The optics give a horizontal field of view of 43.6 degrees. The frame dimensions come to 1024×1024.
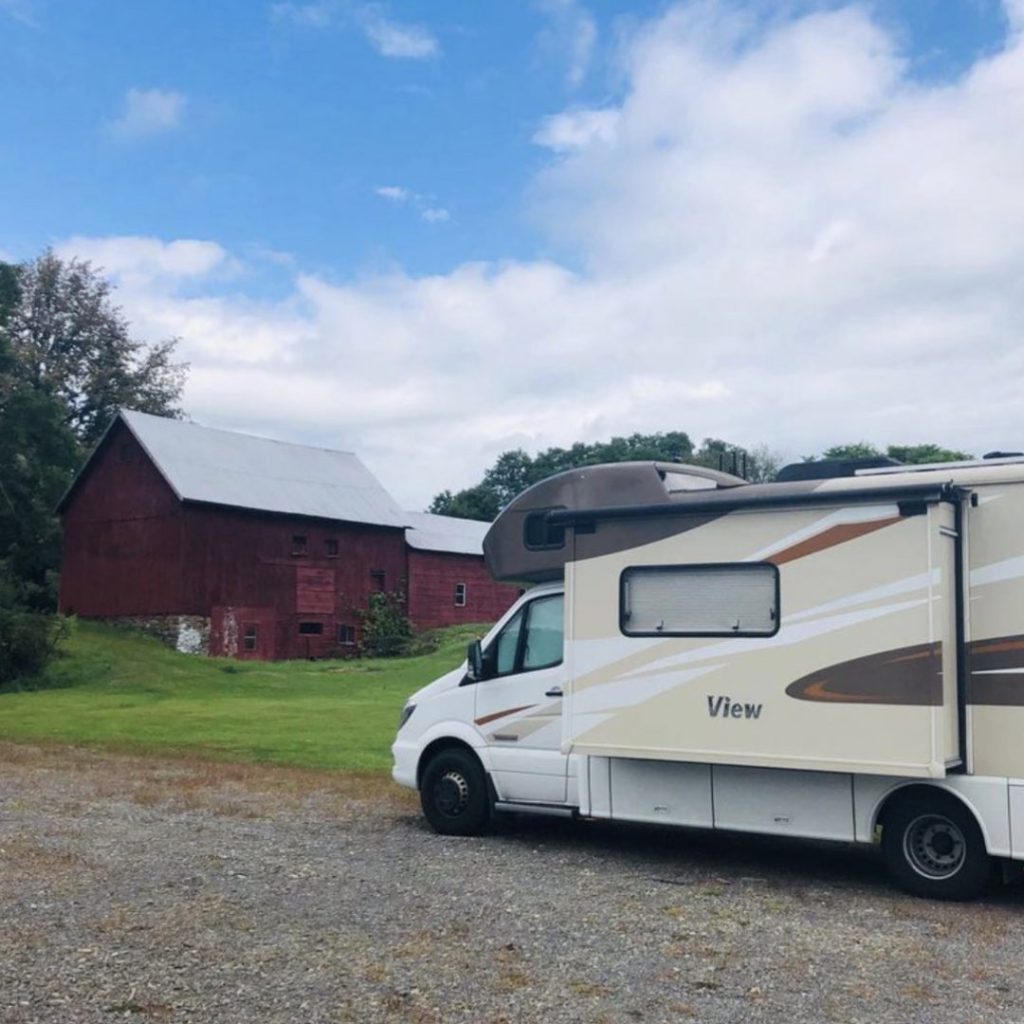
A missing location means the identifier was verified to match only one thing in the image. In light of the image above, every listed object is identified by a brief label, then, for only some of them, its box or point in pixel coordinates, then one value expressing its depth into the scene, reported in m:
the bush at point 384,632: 47.06
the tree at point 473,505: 80.31
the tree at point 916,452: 52.51
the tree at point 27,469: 42.44
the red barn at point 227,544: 42.19
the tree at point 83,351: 59.97
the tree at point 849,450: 51.05
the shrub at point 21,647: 34.09
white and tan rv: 8.80
